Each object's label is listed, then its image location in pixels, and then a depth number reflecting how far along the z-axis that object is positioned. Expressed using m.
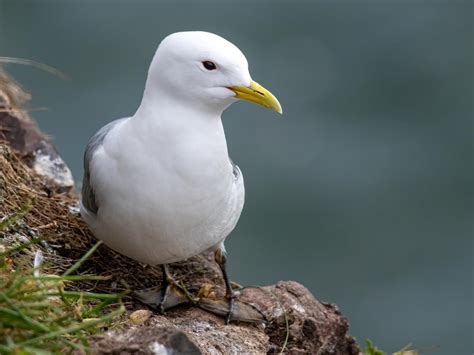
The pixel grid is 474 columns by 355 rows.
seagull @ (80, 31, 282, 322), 9.86
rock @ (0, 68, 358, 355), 10.42
